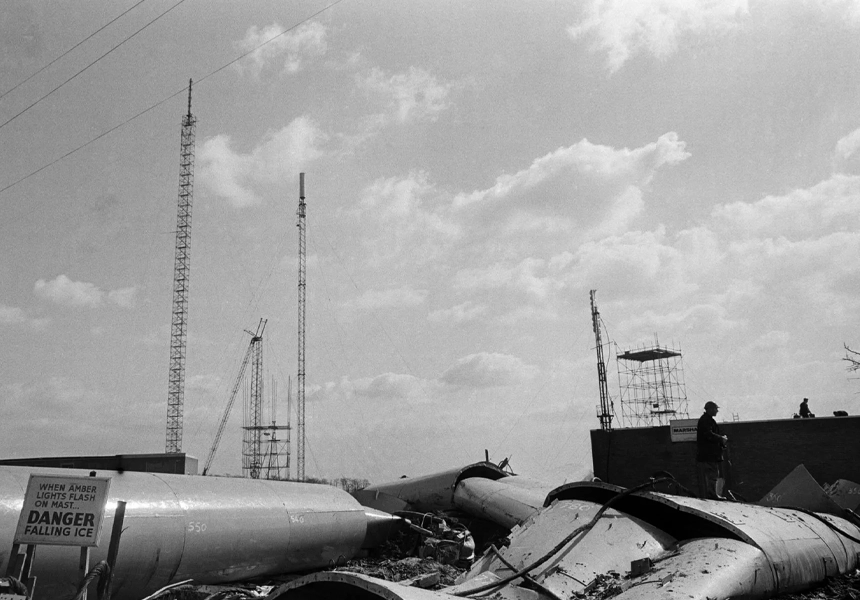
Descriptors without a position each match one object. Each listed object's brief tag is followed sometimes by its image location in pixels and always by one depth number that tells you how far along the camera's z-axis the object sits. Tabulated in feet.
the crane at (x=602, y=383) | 128.77
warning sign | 19.52
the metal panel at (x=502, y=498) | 40.63
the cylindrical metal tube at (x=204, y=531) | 25.05
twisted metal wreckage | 16.20
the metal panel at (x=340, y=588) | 11.64
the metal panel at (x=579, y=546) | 16.76
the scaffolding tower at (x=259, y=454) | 176.86
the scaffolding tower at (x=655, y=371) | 140.87
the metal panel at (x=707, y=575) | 15.15
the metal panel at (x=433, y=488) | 47.85
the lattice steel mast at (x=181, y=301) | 140.77
